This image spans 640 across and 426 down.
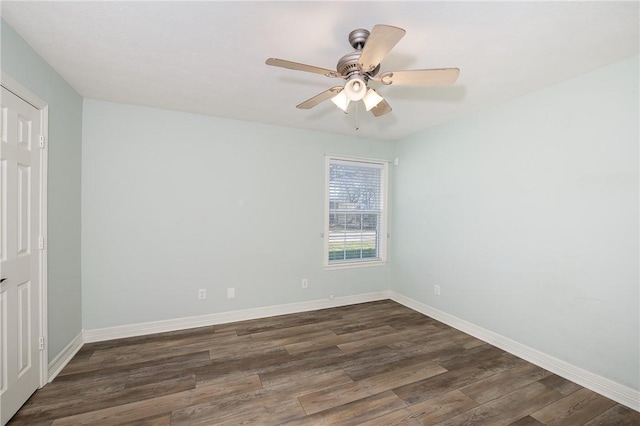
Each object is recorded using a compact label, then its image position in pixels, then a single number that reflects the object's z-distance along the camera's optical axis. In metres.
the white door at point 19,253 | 1.73
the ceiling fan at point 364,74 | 1.51
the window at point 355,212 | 4.08
